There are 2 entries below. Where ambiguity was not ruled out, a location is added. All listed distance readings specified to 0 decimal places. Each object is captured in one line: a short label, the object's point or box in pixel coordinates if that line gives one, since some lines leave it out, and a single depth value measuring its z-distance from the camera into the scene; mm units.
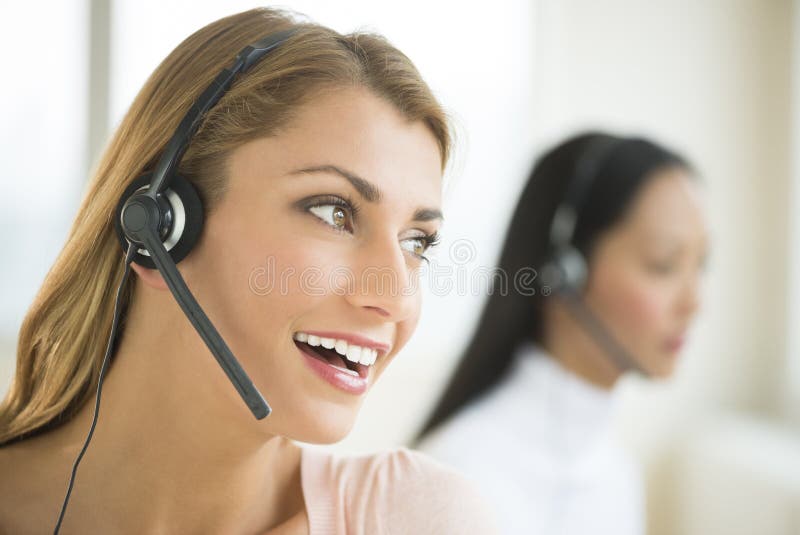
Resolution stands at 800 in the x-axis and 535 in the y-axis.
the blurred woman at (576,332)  1245
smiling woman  814
